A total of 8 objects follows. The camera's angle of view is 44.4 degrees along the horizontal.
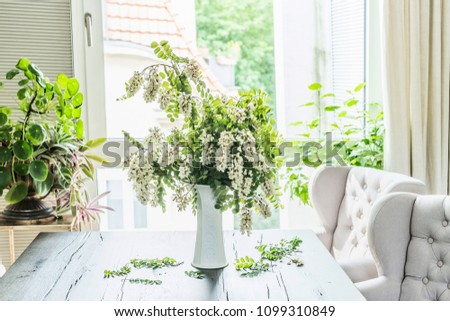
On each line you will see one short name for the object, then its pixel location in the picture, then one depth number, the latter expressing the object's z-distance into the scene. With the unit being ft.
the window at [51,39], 9.37
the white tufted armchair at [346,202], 7.64
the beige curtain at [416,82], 8.93
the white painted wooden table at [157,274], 4.94
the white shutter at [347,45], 10.13
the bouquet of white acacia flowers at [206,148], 5.00
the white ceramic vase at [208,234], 5.42
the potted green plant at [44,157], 7.09
